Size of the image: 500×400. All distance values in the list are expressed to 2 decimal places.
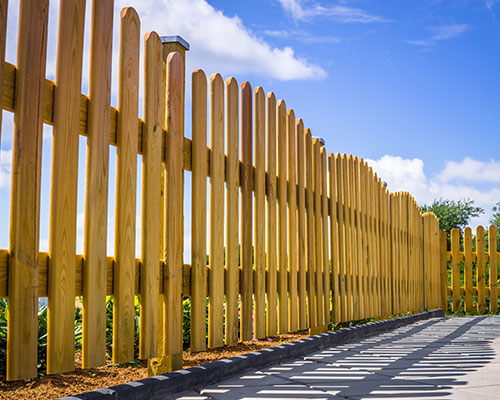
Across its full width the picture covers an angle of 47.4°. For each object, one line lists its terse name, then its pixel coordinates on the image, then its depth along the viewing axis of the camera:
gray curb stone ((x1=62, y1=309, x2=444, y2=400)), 2.58
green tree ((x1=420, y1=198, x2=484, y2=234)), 18.94
